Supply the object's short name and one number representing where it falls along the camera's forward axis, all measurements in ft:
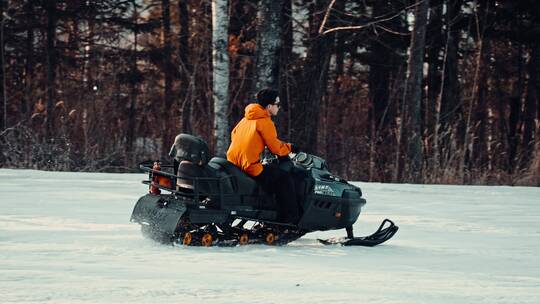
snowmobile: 58.29
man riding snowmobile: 59.88
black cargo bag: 58.34
